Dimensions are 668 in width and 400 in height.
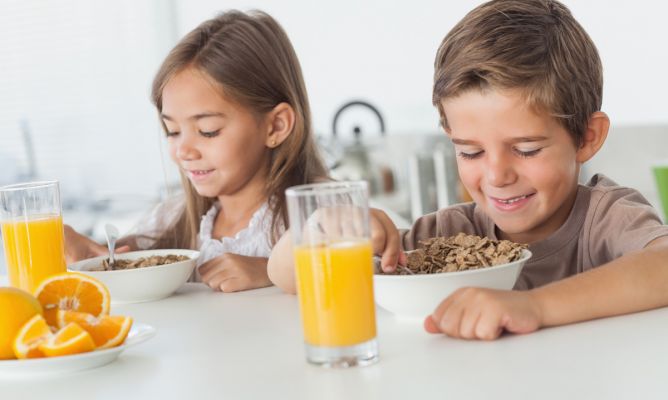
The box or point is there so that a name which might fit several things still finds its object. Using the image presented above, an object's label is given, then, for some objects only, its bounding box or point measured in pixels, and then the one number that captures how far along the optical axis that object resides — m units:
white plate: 0.96
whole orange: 0.99
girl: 1.83
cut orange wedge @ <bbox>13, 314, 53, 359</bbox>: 0.99
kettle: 4.04
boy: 1.33
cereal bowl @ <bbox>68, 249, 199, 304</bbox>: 1.41
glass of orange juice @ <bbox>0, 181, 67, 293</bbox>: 1.31
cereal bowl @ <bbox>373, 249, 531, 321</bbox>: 1.04
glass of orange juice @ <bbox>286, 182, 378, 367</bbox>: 0.87
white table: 0.81
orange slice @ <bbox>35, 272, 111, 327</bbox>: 1.08
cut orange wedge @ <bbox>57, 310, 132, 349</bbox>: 1.01
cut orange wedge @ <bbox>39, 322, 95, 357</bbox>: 0.98
